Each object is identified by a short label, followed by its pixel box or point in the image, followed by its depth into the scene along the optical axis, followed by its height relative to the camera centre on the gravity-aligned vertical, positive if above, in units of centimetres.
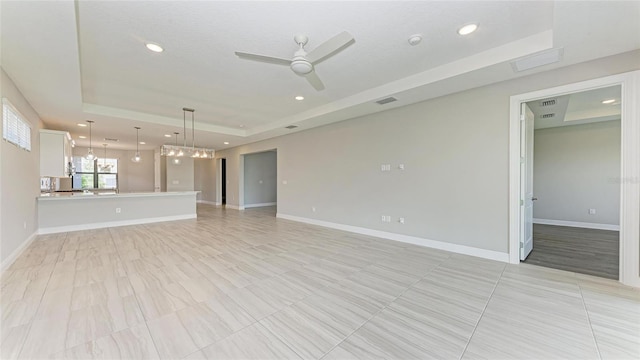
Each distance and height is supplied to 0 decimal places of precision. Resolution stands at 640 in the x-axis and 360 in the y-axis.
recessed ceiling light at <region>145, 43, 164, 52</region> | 288 +160
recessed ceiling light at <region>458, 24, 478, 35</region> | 257 +162
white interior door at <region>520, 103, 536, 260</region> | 356 -3
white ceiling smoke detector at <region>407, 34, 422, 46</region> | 274 +161
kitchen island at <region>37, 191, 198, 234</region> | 547 -81
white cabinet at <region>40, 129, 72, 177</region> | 540 +59
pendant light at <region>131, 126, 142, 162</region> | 654 +136
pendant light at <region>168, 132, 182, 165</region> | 955 +72
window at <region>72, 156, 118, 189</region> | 1041 +23
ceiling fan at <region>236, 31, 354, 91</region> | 221 +124
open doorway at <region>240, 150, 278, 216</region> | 995 -13
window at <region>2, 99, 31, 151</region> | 321 +78
